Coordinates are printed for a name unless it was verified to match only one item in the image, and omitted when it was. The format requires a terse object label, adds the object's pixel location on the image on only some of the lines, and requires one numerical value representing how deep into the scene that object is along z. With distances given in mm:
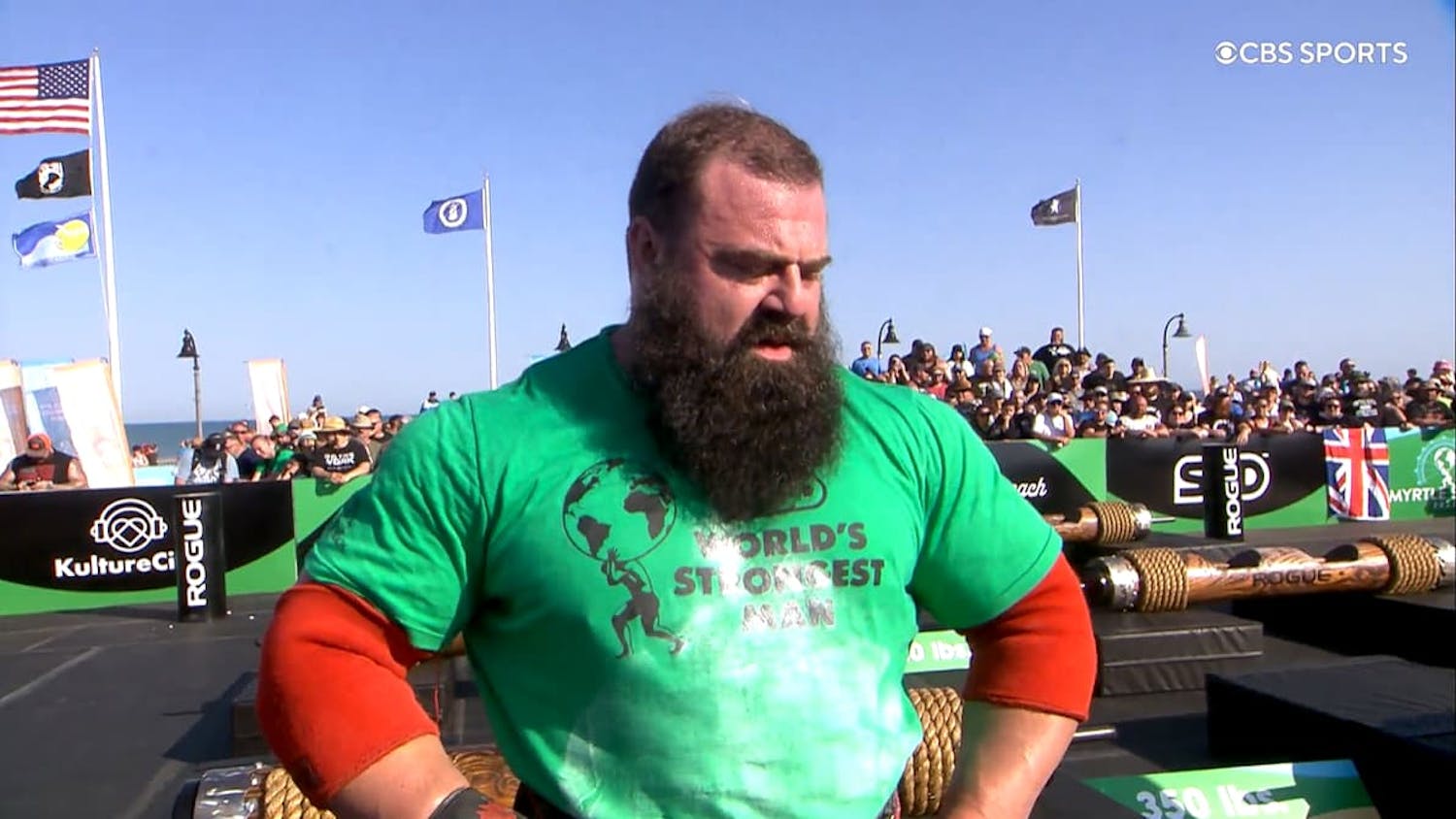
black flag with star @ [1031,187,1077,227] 22531
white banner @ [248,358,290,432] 19547
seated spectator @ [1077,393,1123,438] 12352
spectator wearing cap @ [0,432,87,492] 11188
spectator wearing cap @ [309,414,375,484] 10391
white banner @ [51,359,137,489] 13172
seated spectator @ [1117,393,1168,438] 12469
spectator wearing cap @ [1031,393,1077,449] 11664
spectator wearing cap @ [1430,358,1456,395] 14387
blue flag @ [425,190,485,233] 20641
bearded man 1421
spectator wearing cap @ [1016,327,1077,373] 15055
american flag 14883
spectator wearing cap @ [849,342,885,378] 13364
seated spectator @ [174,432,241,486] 12227
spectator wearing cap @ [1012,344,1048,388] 14414
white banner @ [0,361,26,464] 14633
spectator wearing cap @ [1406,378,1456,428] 13305
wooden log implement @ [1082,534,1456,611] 5699
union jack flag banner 12617
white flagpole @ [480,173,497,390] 20641
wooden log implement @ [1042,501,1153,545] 7953
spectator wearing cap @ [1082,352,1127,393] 13898
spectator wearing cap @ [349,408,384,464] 12172
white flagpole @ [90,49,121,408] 16047
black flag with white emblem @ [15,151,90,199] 15875
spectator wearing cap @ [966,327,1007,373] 14445
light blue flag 16531
